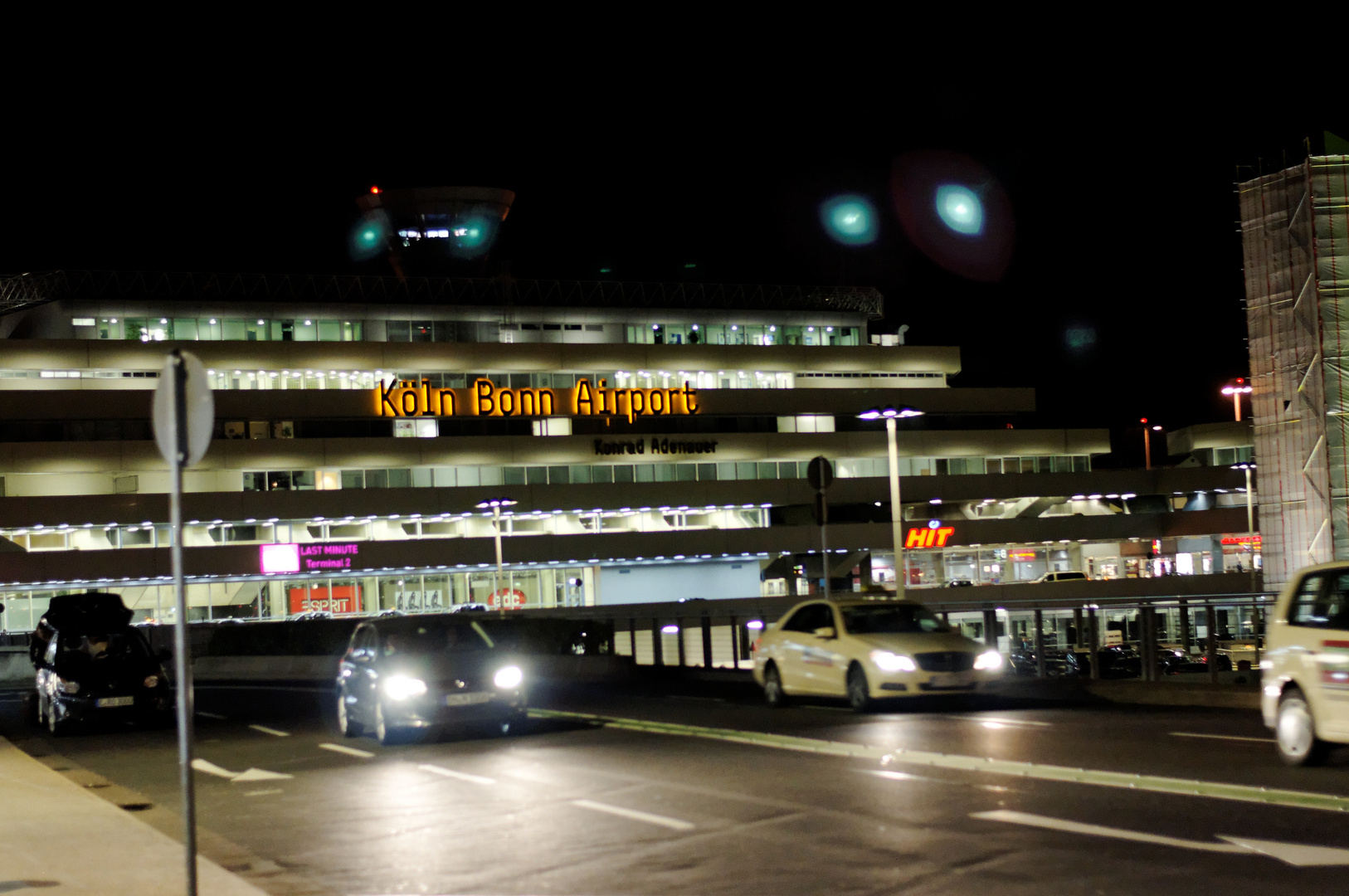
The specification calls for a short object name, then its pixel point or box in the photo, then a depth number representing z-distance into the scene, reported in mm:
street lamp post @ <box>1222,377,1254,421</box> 78188
